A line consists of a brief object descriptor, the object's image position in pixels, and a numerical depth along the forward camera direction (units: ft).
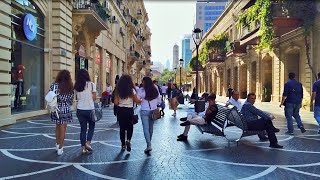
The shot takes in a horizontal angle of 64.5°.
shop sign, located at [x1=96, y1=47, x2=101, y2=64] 65.19
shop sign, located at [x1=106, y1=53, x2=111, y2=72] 75.62
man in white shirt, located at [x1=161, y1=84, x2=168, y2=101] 63.07
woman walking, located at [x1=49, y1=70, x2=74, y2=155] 17.32
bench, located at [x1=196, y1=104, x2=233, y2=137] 20.57
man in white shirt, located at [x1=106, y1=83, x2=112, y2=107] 57.00
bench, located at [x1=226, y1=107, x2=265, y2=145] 19.96
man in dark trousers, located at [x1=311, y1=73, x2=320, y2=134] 25.43
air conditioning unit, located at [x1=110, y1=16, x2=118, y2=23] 73.85
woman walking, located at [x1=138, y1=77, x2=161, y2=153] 17.90
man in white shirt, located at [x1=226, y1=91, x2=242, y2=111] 25.37
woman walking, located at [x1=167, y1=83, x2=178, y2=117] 42.43
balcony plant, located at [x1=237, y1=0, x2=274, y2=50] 52.49
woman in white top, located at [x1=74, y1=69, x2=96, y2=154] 17.38
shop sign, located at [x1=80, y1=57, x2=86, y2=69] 53.64
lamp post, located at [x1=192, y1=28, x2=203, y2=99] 45.77
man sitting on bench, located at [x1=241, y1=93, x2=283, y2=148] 19.84
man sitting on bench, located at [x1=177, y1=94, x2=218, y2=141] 21.00
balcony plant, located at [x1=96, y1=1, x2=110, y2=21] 53.29
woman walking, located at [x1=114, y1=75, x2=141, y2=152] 17.60
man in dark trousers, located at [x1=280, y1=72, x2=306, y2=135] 25.22
